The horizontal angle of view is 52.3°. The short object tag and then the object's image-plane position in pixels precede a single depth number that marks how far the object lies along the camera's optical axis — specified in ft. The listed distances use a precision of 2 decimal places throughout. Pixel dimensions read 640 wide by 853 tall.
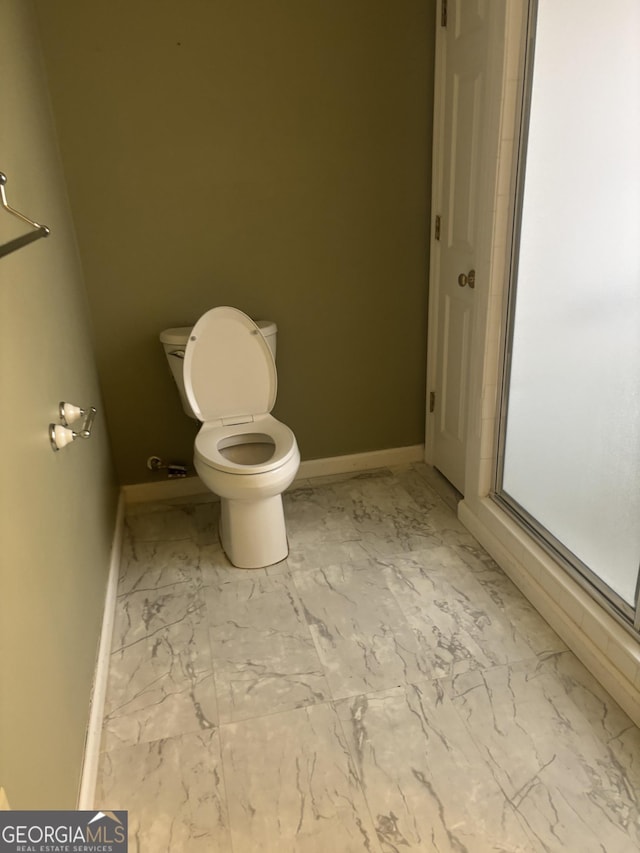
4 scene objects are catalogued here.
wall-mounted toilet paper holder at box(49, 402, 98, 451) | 5.31
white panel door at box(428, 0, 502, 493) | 7.54
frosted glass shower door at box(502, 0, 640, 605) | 5.71
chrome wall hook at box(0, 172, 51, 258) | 3.65
